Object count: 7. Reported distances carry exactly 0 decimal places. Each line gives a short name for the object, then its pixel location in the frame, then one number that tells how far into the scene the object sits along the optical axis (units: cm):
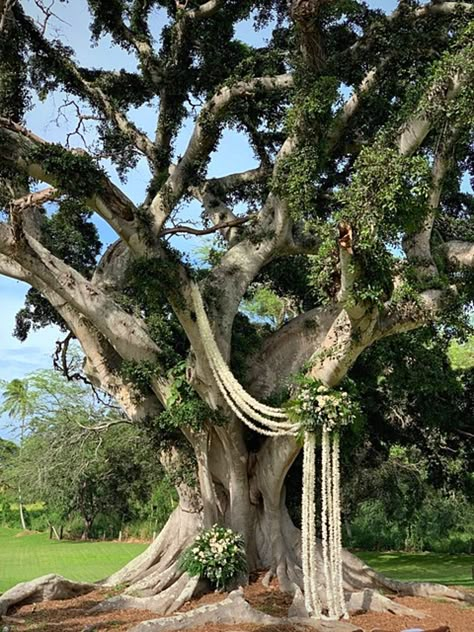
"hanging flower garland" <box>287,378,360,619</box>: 720
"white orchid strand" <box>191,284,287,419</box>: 832
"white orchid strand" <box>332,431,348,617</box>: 715
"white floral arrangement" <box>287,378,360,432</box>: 740
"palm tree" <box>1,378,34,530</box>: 3731
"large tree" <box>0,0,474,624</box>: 761
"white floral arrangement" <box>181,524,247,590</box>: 877
